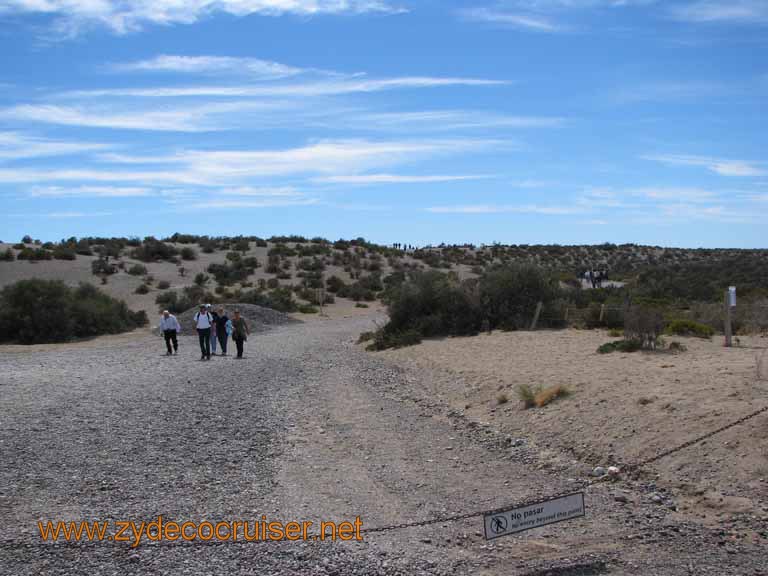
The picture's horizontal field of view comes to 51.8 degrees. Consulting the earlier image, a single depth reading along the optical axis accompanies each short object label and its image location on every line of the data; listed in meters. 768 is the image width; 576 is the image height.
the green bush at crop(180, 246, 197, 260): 65.25
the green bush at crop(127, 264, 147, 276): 56.16
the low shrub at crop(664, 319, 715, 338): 21.69
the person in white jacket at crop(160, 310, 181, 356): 25.75
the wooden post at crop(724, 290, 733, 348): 18.92
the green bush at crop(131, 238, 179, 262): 63.69
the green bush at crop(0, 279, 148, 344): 33.81
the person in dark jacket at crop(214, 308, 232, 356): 25.59
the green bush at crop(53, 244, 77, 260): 58.81
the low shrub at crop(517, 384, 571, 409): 13.20
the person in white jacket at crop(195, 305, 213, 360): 23.56
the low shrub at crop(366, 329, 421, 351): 26.84
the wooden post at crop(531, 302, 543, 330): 26.81
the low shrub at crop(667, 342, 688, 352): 18.05
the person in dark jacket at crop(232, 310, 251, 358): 24.20
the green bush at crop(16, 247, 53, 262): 57.09
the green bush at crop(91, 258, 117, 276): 54.91
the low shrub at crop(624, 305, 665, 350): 18.39
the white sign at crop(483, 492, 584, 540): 6.33
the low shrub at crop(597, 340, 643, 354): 18.47
